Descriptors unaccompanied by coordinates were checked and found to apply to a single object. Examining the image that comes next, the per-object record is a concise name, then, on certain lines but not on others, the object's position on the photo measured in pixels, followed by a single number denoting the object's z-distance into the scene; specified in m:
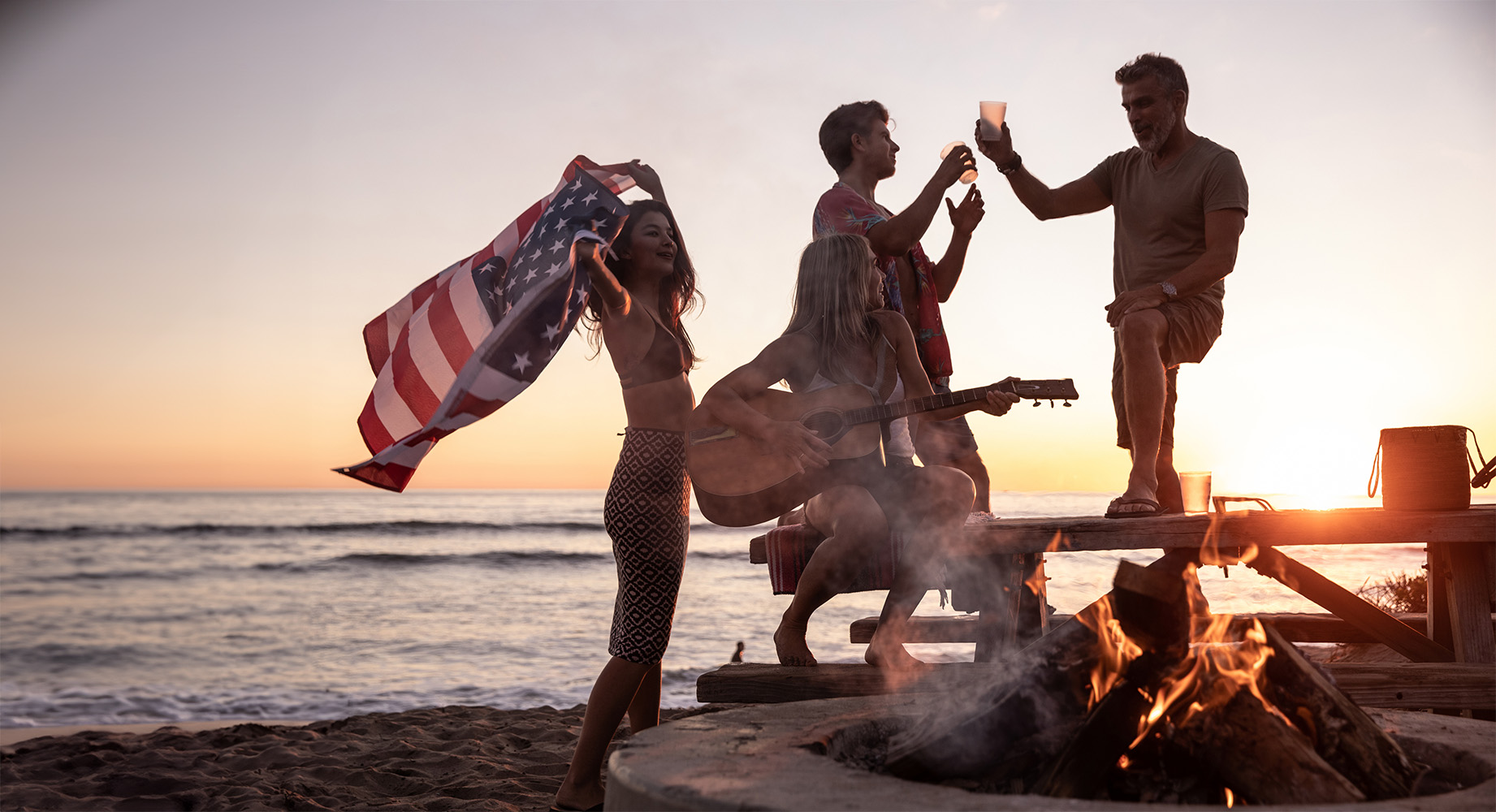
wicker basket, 3.59
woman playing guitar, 3.54
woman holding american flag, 3.36
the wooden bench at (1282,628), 5.17
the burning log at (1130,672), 2.08
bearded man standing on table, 3.97
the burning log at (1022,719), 2.13
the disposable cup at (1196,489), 4.37
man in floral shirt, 4.04
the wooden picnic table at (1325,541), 3.50
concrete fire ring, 1.77
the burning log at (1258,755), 1.91
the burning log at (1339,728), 2.05
